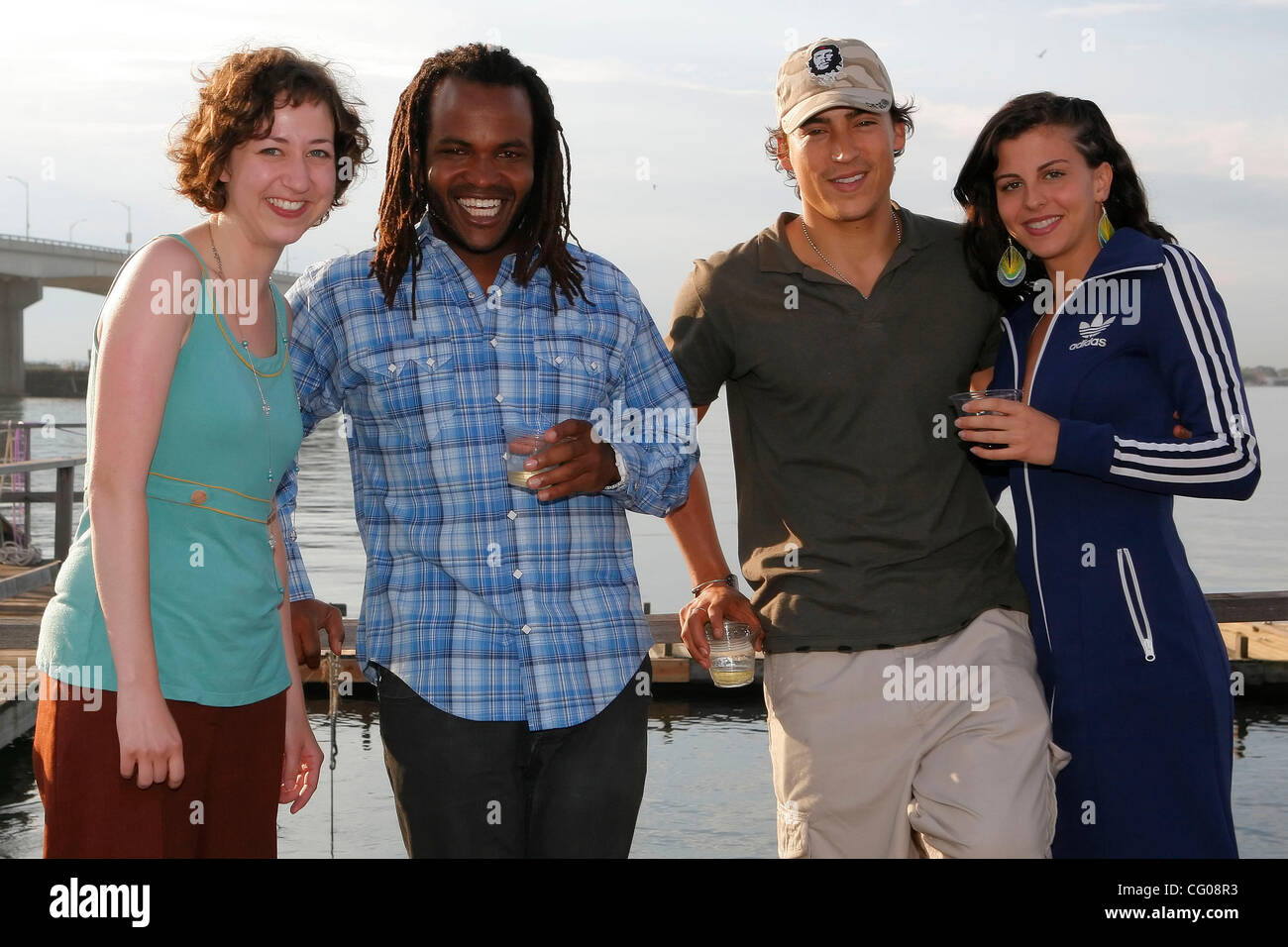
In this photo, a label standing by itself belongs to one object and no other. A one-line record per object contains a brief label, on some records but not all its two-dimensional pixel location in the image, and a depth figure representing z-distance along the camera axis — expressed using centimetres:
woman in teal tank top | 248
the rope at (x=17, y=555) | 1797
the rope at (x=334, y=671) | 328
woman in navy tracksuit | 312
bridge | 4900
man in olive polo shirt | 331
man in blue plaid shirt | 300
